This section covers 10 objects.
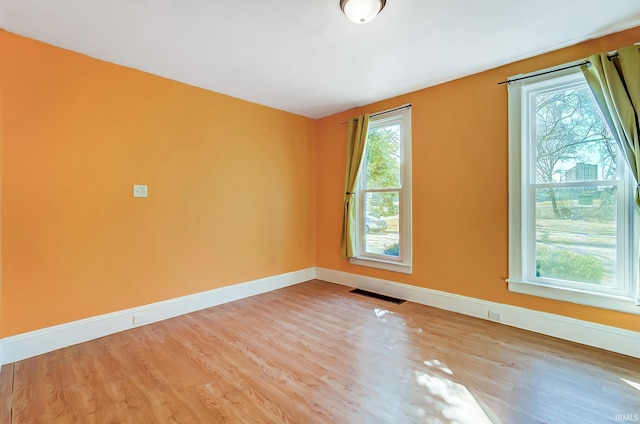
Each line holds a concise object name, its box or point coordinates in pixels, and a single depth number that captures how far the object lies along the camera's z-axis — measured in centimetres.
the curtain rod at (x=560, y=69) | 220
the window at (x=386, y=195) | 355
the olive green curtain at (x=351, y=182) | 393
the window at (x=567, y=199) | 228
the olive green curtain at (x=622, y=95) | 210
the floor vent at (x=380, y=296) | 347
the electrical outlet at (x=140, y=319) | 279
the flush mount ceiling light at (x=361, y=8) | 183
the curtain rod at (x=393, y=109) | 350
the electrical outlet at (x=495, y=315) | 283
